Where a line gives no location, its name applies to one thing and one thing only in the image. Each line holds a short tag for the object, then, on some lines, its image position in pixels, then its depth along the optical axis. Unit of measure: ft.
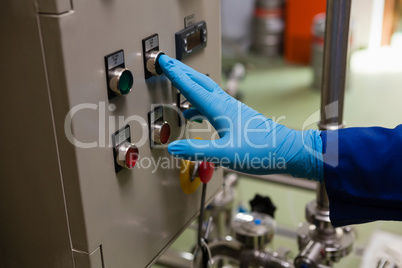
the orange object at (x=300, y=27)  12.44
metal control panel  2.35
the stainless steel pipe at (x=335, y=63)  3.63
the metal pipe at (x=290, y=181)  6.07
